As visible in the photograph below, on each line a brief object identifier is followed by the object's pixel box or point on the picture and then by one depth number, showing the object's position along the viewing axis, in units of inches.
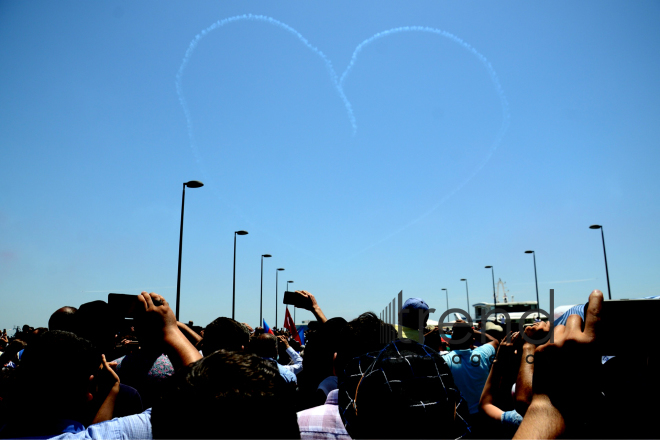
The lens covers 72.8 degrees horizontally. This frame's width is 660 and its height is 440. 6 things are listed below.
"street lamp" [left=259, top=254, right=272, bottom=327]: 1348.4
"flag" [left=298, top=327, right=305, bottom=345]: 582.0
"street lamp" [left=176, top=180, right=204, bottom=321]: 682.8
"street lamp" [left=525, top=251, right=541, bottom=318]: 1574.8
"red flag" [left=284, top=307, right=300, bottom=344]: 509.5
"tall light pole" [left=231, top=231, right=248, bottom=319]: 1032.8
